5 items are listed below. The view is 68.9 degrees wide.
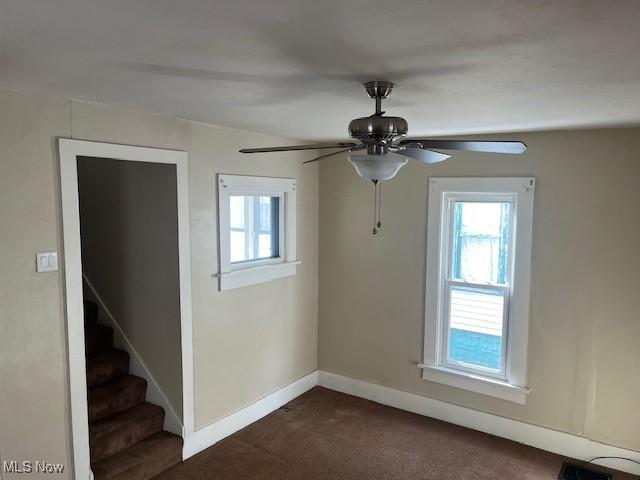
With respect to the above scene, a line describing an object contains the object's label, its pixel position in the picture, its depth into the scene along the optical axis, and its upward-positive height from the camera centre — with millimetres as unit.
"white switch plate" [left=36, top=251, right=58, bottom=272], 2496 -288
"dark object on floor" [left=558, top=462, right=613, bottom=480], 3219 -1819
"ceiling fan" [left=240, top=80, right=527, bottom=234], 1943 +288
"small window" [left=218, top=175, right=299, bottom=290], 3580 -162
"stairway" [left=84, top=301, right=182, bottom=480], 3100 -1509
